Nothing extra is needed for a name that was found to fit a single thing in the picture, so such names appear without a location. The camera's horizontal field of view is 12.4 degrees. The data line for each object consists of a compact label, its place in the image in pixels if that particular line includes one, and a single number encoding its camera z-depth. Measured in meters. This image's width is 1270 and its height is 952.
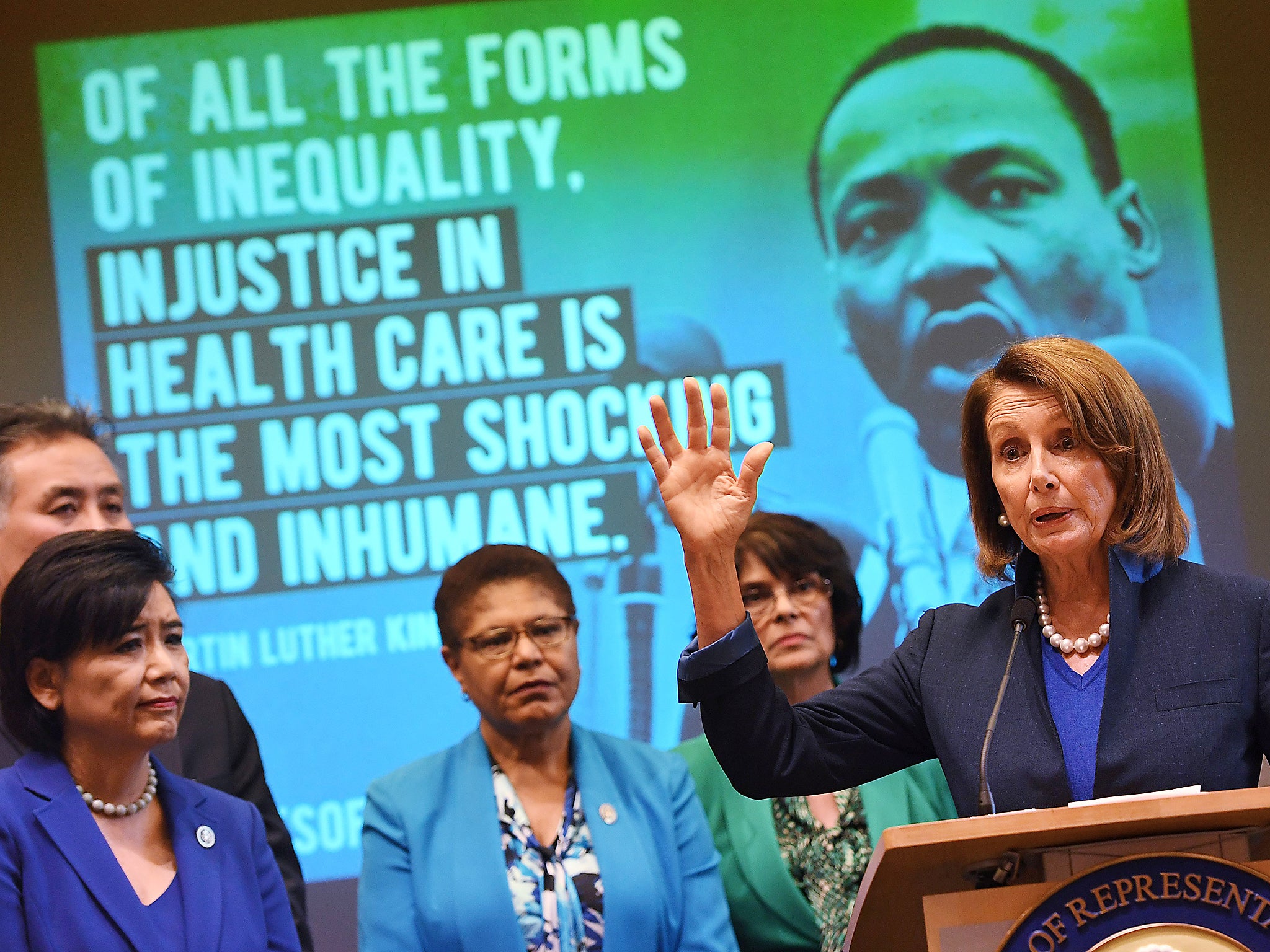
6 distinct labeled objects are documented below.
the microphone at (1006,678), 5.79
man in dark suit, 6.54
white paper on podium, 5.63
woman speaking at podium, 5.80
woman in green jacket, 6.58
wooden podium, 5.61
